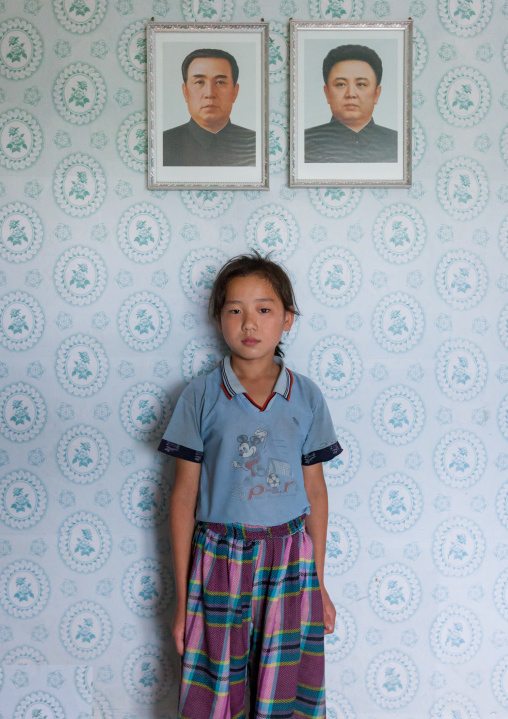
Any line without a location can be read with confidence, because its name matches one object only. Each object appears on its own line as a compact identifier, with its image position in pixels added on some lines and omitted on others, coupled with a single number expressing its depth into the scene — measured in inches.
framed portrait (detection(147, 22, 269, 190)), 47.0
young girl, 40.4
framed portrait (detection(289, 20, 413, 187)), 47.1
